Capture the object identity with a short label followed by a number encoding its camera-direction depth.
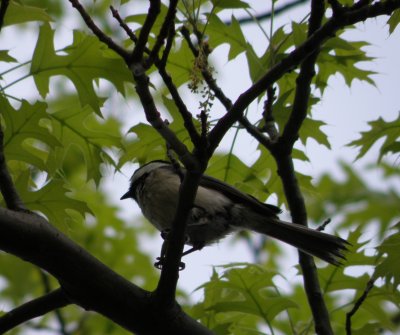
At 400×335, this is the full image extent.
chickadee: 8.89
